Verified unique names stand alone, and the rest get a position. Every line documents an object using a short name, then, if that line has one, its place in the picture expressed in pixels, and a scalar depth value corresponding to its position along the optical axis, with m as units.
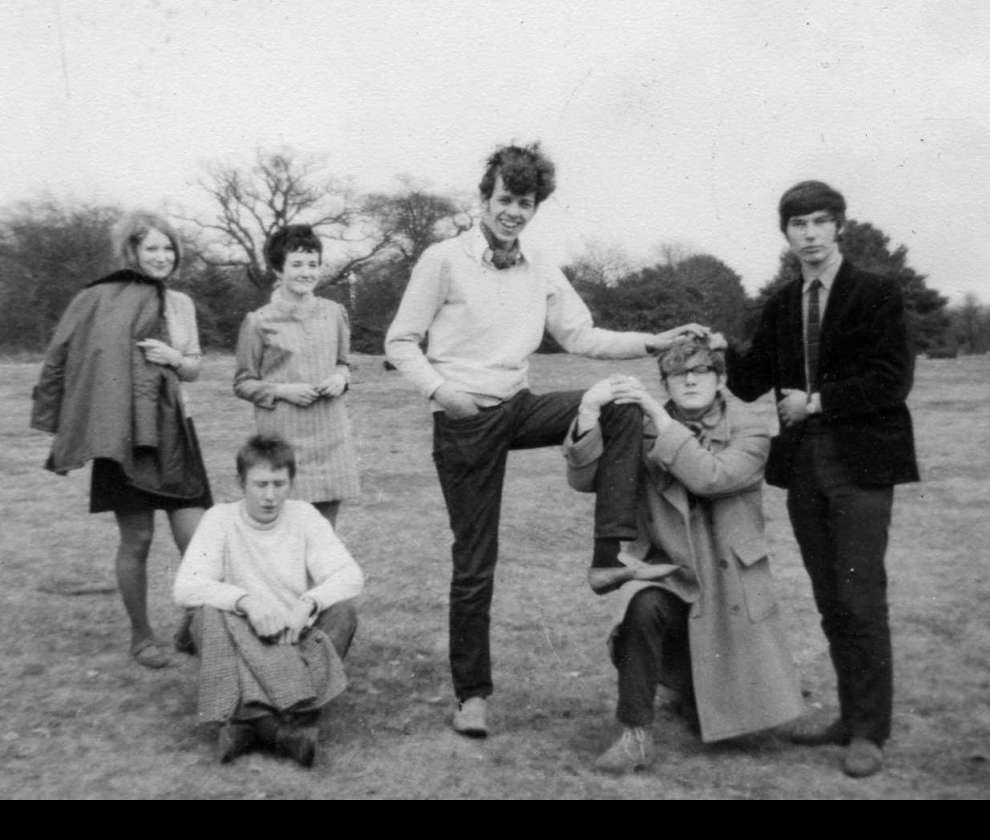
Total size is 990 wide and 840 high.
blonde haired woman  4.88
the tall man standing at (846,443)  3.94
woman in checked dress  5.17
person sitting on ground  4.05
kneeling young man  3.94
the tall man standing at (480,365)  4.17
